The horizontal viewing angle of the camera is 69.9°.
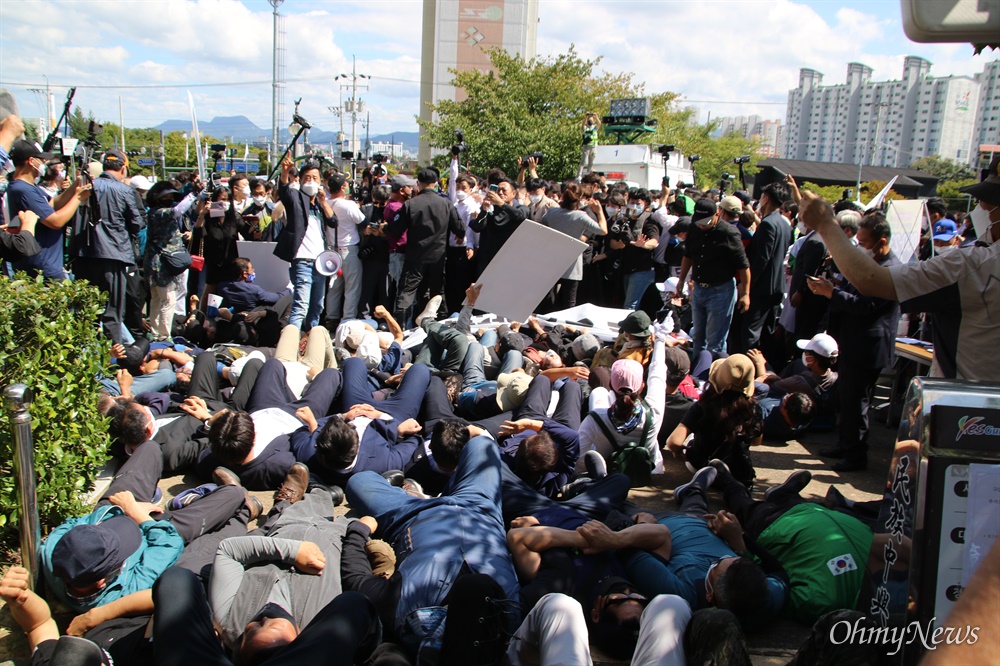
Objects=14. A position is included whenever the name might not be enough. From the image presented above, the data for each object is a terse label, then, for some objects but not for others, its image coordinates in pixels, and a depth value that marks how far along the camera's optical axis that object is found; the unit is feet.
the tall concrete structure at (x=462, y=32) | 278.87
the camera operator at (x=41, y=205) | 18.69
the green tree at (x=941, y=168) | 213.66
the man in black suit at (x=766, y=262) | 22.49
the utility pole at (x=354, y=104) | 201.36
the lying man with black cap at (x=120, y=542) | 10.23
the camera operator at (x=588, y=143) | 44.91
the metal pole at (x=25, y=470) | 10.36
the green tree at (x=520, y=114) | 104.27
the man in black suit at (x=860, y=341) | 16.20
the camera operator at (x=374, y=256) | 27.87
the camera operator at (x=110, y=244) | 22.29
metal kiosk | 5.57
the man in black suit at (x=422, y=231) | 26.35
